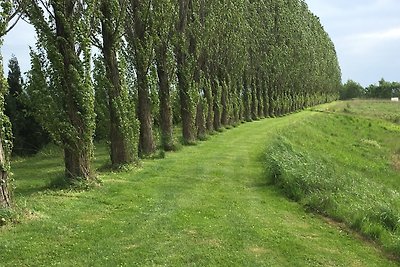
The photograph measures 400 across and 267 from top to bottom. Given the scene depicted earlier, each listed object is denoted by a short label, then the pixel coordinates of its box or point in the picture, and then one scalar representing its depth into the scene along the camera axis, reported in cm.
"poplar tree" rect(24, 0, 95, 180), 1156
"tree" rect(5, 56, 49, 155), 2259
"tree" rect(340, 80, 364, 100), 13150
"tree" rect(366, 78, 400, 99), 13062
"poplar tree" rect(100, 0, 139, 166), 1465
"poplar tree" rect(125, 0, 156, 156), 1761
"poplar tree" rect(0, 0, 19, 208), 845
